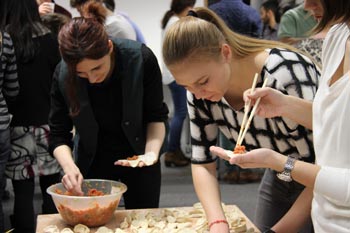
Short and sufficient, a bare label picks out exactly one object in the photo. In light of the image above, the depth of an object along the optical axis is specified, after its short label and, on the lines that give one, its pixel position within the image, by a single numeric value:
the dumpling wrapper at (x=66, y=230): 1.42
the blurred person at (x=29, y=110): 2.32
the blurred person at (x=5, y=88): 2.23
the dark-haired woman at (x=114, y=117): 1.69
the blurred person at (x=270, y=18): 4.33
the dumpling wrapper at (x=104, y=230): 1.43
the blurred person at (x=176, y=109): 3.79
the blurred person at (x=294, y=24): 3.08
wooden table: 1.47
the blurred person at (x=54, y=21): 2.73
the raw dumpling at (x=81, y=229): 1.43
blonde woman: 1.25
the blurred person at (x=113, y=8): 3.16
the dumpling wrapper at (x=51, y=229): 1.43
